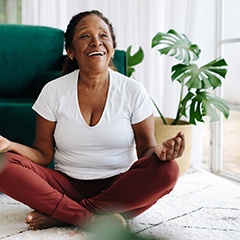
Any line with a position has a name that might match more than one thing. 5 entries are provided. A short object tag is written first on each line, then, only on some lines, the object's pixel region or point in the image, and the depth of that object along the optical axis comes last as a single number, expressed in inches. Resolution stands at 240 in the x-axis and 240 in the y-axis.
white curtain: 99.3
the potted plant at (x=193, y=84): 80.7
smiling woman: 52.6
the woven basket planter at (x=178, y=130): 86.6
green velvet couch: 93.8
